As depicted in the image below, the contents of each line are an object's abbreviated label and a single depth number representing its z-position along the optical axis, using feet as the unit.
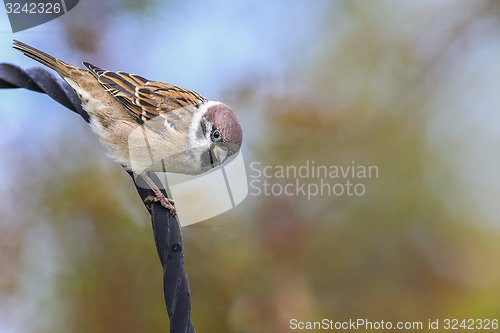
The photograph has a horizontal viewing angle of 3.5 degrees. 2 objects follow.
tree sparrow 15.43
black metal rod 15.05
